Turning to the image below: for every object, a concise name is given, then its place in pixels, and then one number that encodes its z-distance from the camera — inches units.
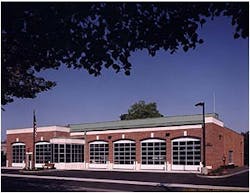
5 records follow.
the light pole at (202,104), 1348.3
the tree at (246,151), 2443.4
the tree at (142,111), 3148.4
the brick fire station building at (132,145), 1589.6
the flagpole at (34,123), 1704.4
